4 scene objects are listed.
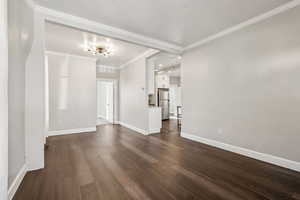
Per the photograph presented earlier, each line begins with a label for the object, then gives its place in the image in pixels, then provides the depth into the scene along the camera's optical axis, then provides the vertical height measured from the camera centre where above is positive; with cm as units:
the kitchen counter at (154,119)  494 -80
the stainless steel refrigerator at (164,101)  799 -18
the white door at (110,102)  724 -22
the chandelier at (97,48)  407 +156
